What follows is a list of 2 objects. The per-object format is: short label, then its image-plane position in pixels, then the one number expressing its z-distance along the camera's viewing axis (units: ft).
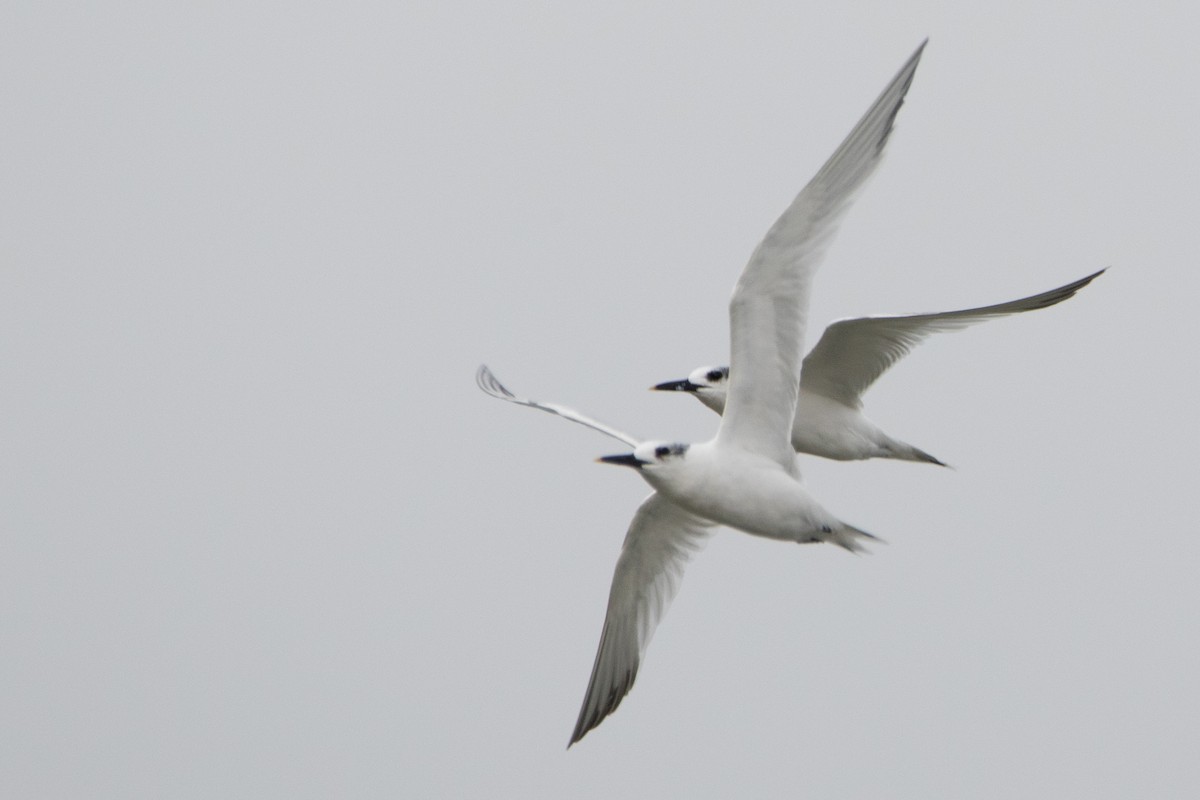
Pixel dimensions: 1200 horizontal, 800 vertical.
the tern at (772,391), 60.70
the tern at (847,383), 80.64
